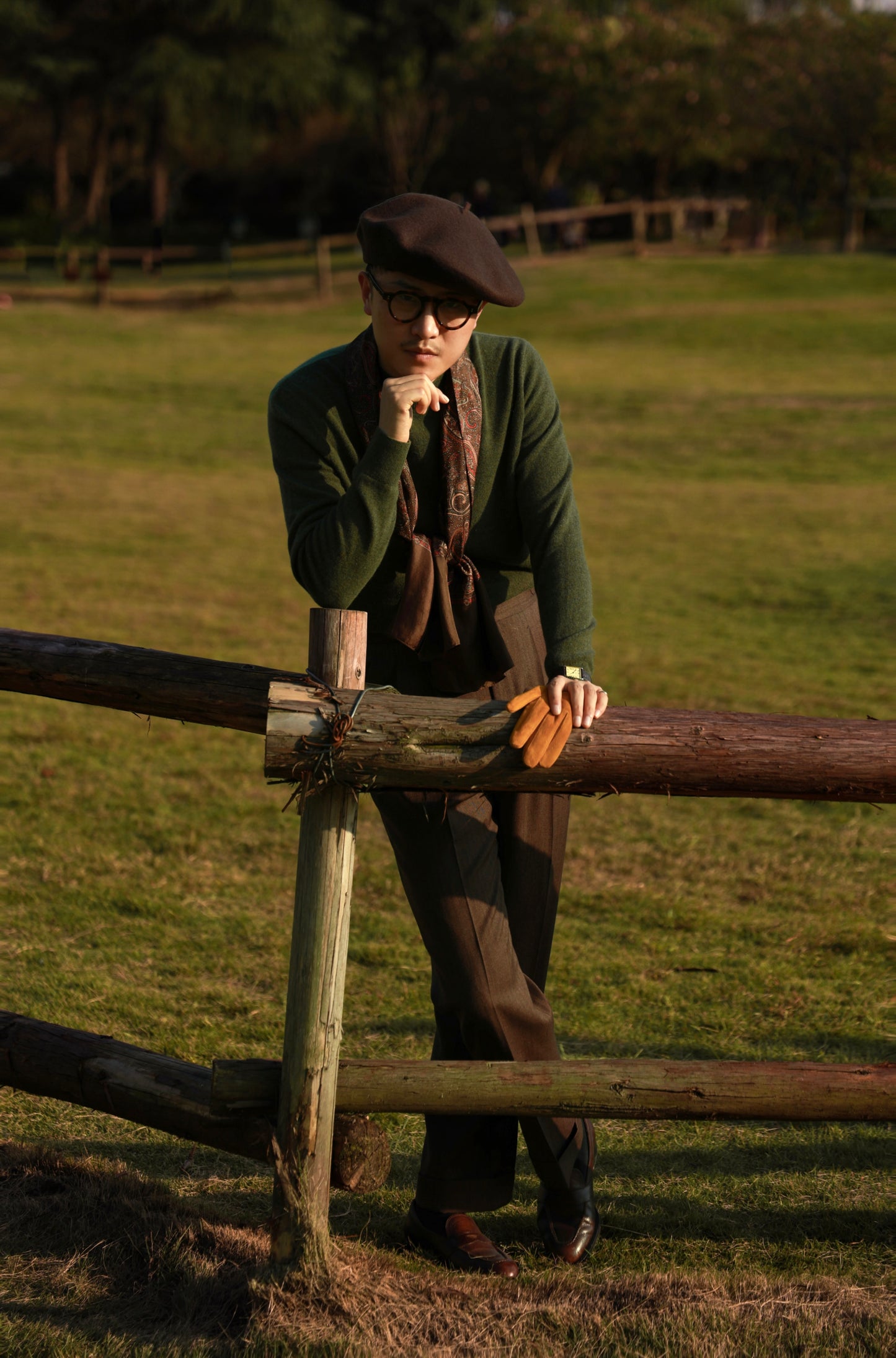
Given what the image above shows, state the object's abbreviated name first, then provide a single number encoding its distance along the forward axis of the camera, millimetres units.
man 6059
